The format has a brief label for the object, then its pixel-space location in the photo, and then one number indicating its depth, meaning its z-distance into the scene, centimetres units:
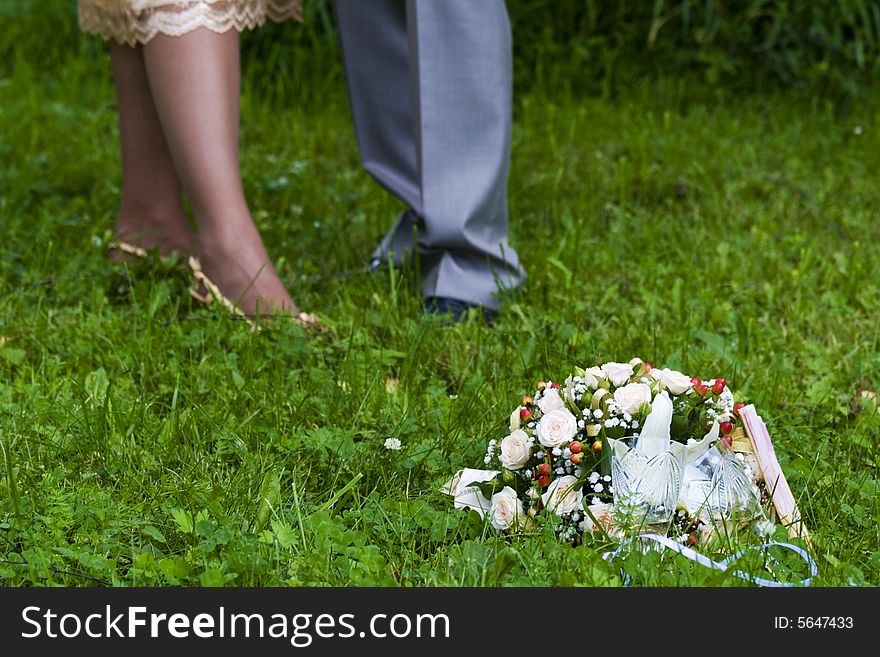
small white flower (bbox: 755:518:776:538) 334
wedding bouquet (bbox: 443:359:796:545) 334
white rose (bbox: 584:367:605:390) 341
